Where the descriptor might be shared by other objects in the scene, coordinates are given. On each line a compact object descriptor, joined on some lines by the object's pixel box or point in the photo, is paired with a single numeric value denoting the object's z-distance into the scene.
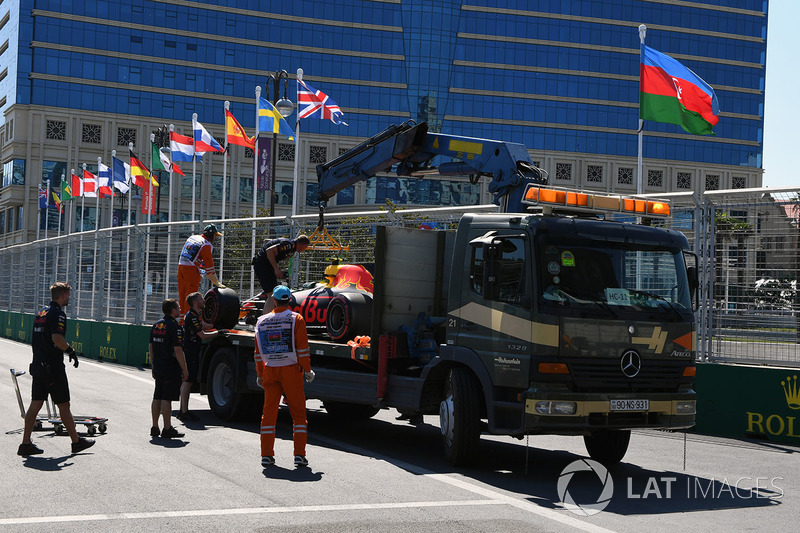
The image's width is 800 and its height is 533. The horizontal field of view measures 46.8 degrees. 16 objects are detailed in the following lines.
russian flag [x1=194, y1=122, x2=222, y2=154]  36.66
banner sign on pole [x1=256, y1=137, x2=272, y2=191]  41.81
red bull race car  12.02
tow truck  9.32
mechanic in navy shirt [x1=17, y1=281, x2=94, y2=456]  10.37
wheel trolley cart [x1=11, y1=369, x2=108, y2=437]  11.31
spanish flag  33.28
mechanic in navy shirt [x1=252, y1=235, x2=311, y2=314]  13.71
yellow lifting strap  15.11
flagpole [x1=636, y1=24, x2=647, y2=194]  20.83
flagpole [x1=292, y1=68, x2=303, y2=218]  30.79
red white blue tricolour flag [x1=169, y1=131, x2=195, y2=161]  38.31
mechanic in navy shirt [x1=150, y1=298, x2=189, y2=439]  11.95
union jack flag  29.62
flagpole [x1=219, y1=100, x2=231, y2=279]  19.37
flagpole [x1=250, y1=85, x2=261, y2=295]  18.37
